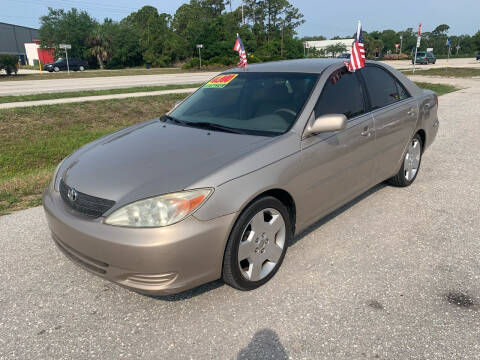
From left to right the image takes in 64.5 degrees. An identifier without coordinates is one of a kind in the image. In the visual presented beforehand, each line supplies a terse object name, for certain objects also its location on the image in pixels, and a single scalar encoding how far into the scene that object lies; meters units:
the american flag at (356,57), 3.81
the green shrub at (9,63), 31.68
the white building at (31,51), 75.06
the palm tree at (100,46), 57.56
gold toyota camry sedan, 2.33
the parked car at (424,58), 45.31
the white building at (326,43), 86.99
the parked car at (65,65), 40.78
